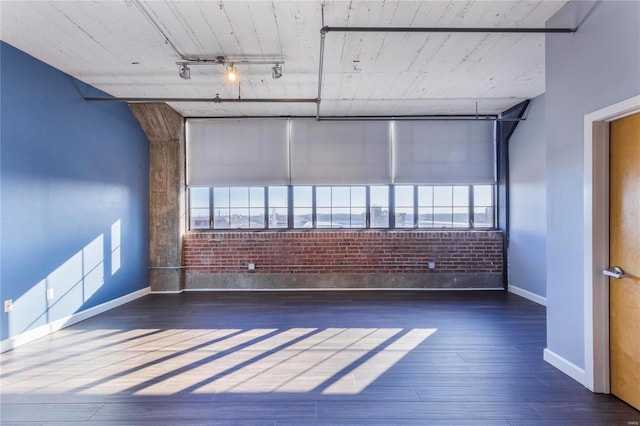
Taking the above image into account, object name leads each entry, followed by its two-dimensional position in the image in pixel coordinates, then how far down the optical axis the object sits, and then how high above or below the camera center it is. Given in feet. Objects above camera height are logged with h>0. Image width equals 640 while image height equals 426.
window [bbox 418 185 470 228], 17.98 +0.49
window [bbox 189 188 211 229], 18.19 +0.23
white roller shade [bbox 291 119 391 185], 17.53 +3.43
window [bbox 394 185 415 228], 18.01 +0.45
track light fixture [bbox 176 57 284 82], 11.03 +5.35
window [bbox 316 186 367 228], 18.02 +0.41
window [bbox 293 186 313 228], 18.04 +0.40
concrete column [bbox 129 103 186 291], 17.13 +0.18
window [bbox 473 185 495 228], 17.95 +0.31
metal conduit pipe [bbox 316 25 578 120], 8.52 +5.01
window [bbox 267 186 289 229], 18.04 +0.38
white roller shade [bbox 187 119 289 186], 17.57 +3.55
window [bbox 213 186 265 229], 18.11 +0.39
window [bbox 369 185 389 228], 17.99 +0.40
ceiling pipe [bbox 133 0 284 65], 10.90 +5.40
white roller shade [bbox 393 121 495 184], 17.51 +3.42
